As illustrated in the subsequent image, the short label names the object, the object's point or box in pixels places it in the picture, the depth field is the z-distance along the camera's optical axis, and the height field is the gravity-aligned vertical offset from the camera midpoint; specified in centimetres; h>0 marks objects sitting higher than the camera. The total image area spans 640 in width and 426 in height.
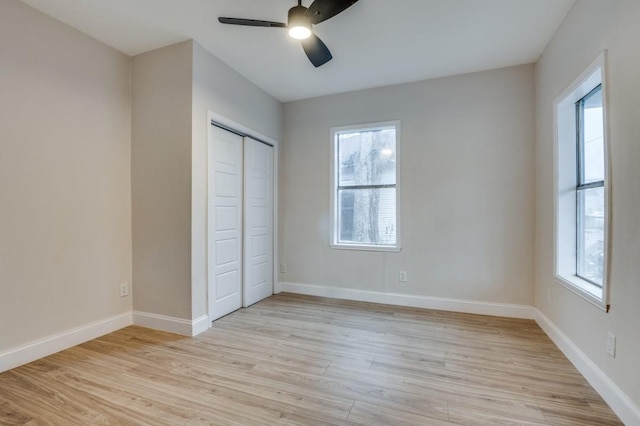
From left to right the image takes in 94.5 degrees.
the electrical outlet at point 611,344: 179 -83
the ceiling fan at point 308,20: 184 +127
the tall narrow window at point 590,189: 224 +17
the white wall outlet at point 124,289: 302 -81
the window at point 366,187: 389 +31
